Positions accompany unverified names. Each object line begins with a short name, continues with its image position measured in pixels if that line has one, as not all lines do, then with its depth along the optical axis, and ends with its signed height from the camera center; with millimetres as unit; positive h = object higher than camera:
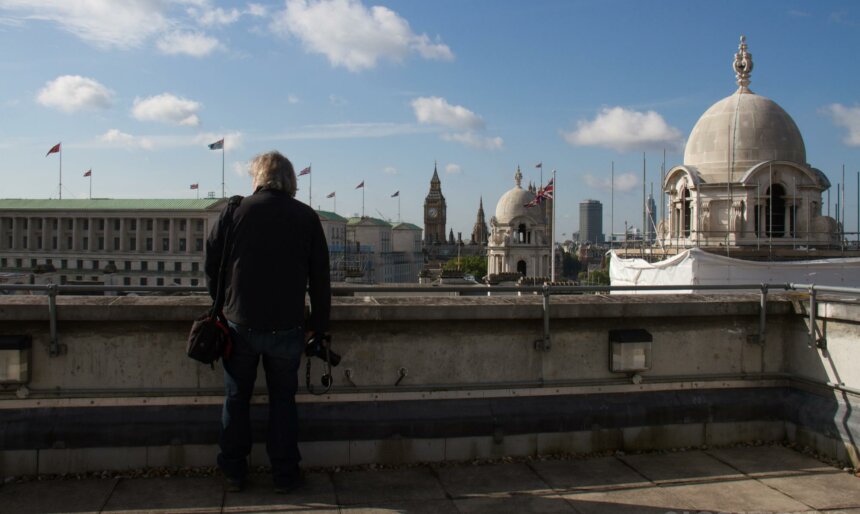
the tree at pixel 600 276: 99500 -1545
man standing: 5504 -290
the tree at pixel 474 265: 134150 -311
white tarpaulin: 23203 -166
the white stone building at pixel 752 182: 28484 +3142
